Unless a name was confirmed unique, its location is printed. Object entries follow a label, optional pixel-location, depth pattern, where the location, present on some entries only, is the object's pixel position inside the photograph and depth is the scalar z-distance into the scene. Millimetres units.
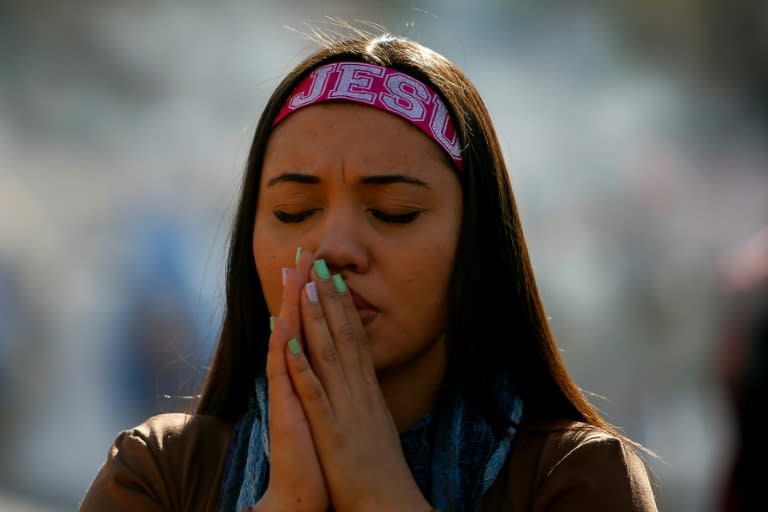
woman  5281
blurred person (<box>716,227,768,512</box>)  8312
